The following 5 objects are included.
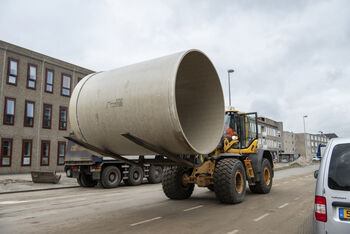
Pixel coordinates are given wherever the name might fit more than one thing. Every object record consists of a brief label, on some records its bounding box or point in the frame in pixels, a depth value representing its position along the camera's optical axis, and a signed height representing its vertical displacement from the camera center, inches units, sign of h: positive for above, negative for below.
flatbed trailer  603.5 -35.1
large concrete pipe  221.5 +37.7
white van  145.6 -19.5
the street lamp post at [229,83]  896.3 +207.2
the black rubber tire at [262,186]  426.3 -47.7
